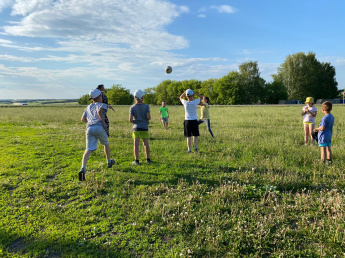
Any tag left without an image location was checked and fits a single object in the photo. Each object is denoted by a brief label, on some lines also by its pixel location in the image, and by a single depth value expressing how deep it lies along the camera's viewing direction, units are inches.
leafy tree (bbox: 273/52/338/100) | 2886.3
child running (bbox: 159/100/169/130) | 603.8
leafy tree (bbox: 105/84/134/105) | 4879.2
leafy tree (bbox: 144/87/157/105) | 4978.3
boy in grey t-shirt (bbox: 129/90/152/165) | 277.9
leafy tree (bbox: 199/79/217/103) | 3863.2
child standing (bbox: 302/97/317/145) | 366.3
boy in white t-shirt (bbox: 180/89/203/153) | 326.3
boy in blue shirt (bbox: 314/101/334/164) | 270.7
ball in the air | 522.6
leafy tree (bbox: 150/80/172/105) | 4766.2
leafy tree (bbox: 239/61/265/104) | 3356.3
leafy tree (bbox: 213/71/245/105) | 3457.2
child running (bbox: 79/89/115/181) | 246.2
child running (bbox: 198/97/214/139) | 468.1
